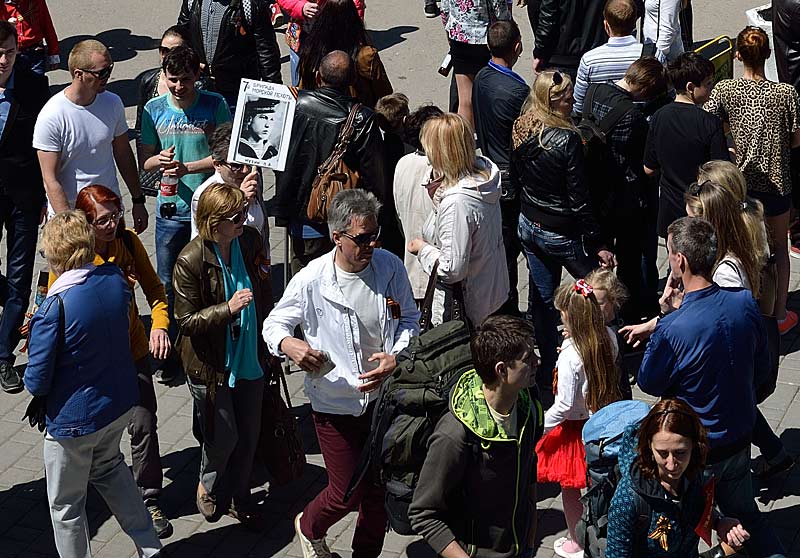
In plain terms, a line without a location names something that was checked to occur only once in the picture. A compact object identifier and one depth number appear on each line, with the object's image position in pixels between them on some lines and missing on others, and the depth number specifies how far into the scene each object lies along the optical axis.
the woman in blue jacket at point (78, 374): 10.12
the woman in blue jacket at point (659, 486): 8.44
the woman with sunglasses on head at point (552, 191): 12.97
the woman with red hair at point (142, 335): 11.35
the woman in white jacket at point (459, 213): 11.96
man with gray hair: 10.35
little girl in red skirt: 10.53
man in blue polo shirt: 9.74
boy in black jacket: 8.59
